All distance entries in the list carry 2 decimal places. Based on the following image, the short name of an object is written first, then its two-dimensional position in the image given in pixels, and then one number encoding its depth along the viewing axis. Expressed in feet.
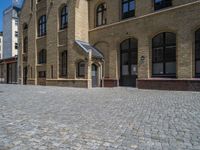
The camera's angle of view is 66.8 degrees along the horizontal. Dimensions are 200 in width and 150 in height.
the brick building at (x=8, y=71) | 83.92
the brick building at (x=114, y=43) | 38.05
